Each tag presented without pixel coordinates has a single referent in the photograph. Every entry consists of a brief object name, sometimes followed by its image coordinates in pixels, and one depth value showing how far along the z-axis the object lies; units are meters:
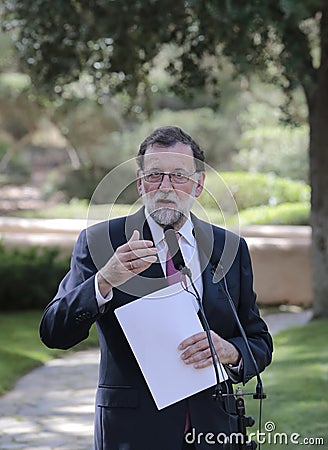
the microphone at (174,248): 4.38
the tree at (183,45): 15.58
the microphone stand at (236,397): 4.36
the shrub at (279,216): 31.76
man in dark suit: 4.50
